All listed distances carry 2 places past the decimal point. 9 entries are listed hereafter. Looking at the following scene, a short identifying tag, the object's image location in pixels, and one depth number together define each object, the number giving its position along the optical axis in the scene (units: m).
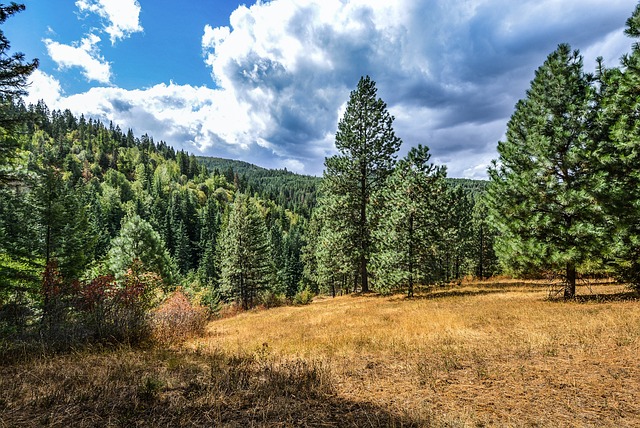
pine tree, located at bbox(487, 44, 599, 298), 12.45
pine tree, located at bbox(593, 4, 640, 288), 11.35
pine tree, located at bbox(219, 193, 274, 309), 33.78
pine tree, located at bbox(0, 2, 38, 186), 10.14
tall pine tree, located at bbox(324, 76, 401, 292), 23.88
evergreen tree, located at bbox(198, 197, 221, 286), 65.74
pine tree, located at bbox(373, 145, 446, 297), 18.97
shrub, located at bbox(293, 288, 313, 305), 30.37
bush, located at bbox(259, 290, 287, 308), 28.38
